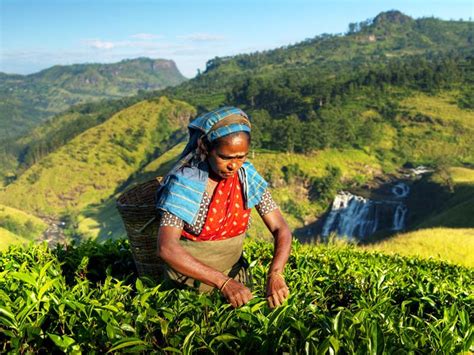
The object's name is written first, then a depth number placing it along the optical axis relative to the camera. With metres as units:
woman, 3.13
